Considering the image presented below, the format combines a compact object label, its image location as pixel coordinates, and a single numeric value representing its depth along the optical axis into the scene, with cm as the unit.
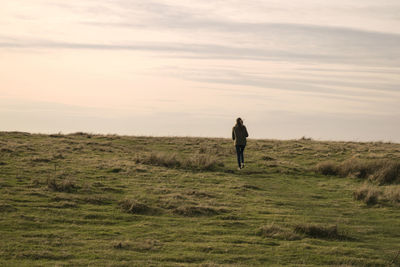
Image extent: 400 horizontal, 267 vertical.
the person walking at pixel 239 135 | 2669
